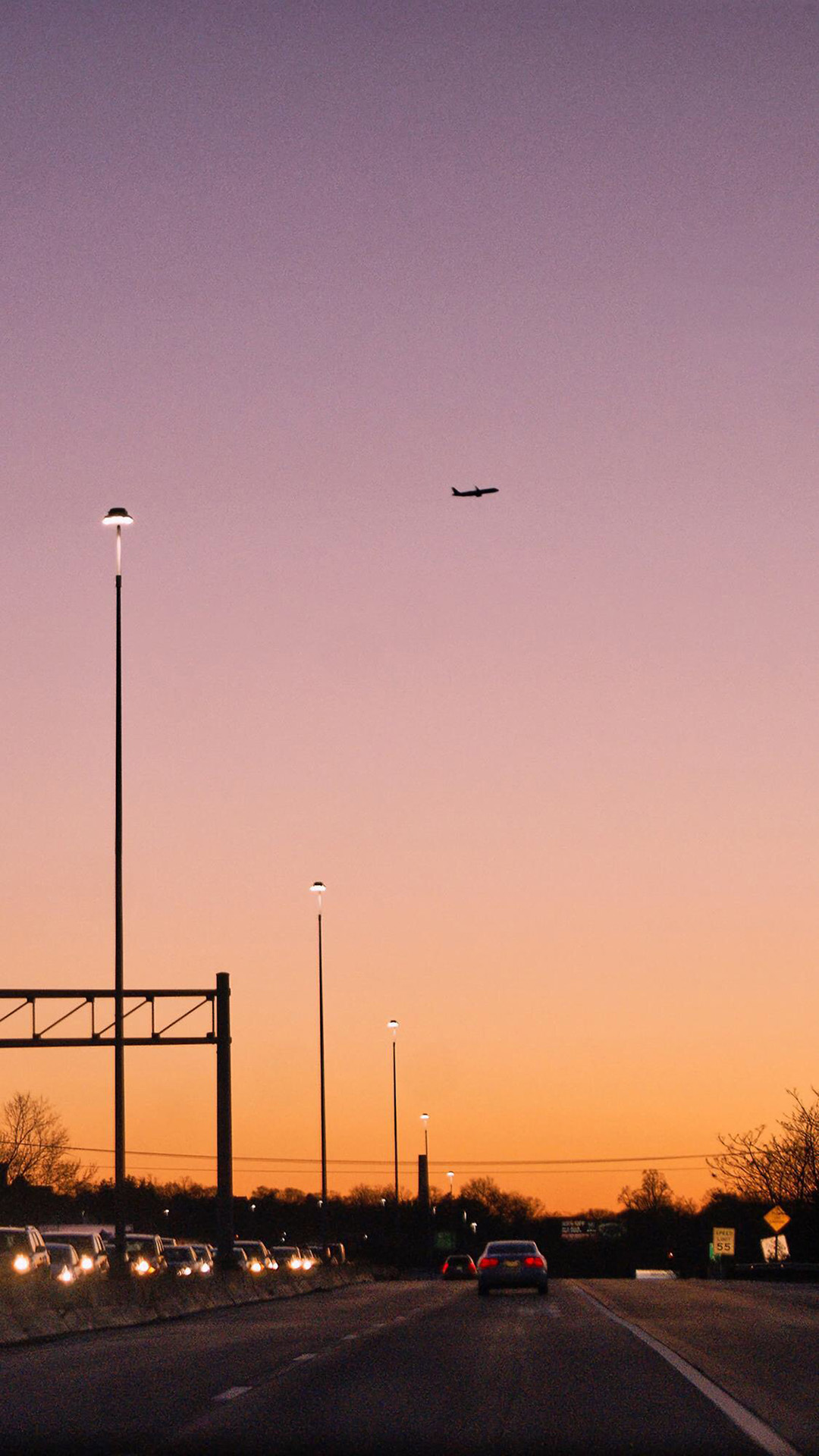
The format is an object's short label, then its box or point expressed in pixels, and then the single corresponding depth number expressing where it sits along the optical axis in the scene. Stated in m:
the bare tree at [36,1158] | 163.62
